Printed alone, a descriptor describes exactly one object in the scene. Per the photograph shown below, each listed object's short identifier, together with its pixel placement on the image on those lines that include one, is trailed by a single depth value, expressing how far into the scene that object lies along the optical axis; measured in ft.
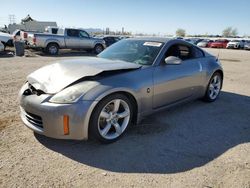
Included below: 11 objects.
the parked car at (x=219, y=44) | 127.81
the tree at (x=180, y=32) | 376.89
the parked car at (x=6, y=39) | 56.00
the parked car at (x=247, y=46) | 121.04
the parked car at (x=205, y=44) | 132.81
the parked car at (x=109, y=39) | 74.17
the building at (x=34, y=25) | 121.70
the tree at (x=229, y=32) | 369.09
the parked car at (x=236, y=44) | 122.52
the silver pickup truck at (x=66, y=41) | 51.26
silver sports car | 10.43
